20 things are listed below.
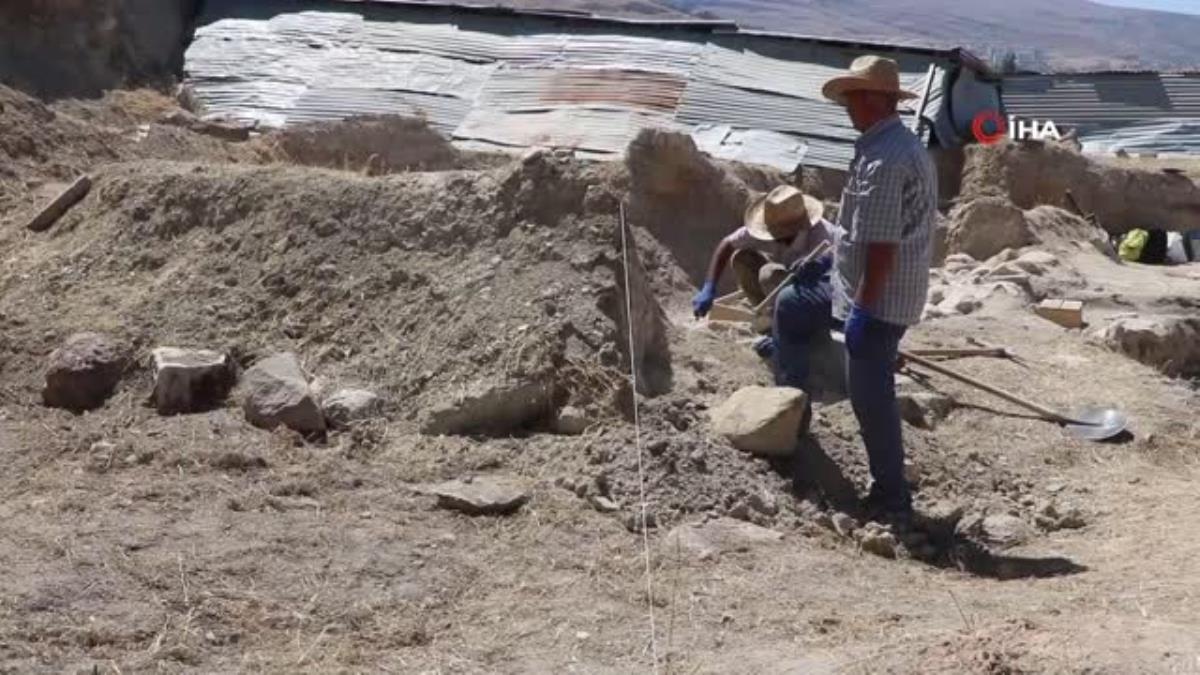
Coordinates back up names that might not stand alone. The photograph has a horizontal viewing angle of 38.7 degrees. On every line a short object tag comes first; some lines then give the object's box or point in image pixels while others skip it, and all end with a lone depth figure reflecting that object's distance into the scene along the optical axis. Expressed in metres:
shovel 7.59
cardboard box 10.23
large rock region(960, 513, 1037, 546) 6.07
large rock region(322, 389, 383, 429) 6.25
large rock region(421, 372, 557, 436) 6.21
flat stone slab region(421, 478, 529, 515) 5.59
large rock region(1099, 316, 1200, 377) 9.72
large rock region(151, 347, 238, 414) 6.39
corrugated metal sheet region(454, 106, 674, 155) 15.27
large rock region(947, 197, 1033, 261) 13.75
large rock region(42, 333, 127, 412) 6.48
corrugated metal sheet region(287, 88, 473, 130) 15.63
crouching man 7.09
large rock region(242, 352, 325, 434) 6.20
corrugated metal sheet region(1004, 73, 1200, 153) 22.20
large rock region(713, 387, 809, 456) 6.15
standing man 5.73
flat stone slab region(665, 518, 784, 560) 5.43
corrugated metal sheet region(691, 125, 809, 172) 15.16
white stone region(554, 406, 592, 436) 6.16
